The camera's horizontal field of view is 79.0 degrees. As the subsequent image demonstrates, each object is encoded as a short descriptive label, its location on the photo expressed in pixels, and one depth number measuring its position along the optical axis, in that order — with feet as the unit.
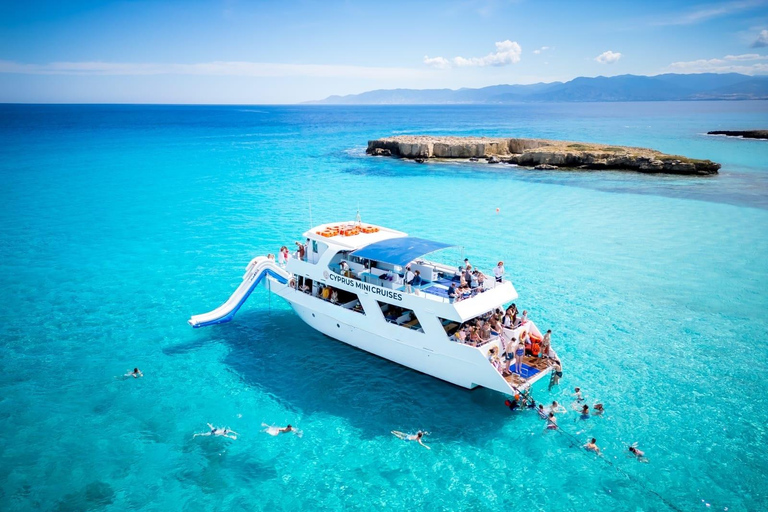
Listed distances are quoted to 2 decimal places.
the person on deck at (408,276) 55.57
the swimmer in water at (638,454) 42.27
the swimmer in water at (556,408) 48.20
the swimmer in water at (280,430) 45.57
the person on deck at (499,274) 57.21
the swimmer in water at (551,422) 46.03
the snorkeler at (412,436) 44.45
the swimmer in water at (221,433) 44.97
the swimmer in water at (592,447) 43.05
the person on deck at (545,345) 51.13
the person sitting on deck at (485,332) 50.39
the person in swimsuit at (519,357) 49.91
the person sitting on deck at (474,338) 49.74
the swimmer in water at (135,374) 54.39
